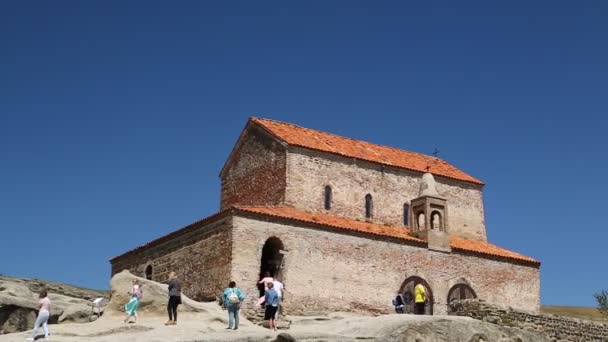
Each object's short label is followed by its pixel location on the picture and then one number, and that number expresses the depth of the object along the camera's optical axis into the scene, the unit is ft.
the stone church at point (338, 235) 100.01
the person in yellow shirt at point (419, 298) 93.40
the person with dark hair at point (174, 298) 72.49
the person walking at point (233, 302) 70.95
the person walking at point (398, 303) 102.22
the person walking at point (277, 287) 74.84
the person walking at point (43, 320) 64.75
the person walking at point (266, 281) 75.22
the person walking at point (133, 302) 74.69
